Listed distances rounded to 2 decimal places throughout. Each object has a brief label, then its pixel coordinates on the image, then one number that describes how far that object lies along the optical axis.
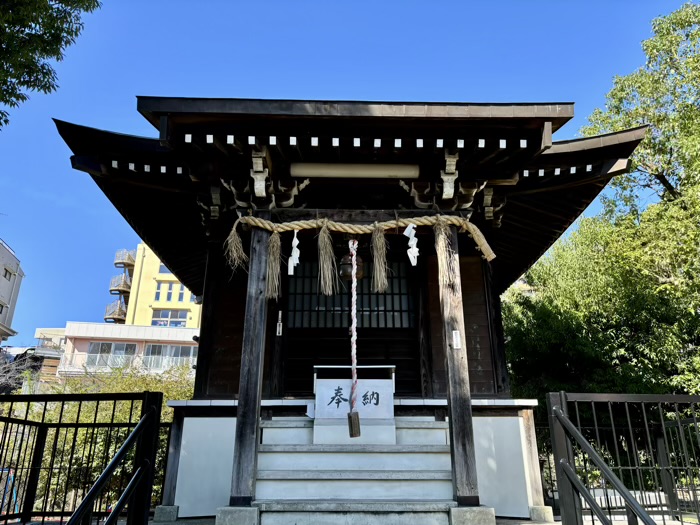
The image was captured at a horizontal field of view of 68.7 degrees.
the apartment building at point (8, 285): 32.09
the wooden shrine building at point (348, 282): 4.82
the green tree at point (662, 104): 13.36
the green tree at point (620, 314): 11.52
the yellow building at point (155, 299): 45.66
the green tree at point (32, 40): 7.53
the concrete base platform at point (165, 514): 6.00
